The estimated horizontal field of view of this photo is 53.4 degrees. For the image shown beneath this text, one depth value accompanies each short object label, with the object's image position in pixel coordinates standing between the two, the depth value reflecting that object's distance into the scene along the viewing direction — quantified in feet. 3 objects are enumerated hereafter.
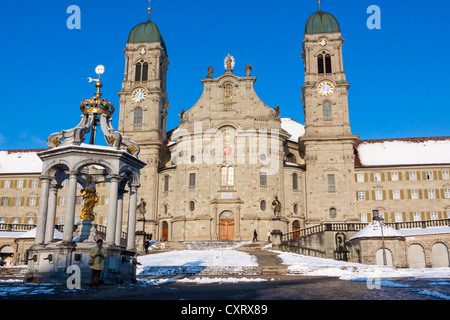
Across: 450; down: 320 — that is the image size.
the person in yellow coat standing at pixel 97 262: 50.70
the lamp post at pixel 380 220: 120.78
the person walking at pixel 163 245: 154.92
